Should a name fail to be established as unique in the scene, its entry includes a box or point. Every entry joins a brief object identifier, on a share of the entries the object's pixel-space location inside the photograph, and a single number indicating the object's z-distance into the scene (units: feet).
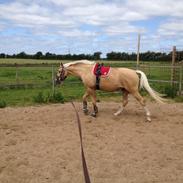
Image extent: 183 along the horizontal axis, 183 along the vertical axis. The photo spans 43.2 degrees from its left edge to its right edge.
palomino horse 18.06
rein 6.30
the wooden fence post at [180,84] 27.23
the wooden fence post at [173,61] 30.29
